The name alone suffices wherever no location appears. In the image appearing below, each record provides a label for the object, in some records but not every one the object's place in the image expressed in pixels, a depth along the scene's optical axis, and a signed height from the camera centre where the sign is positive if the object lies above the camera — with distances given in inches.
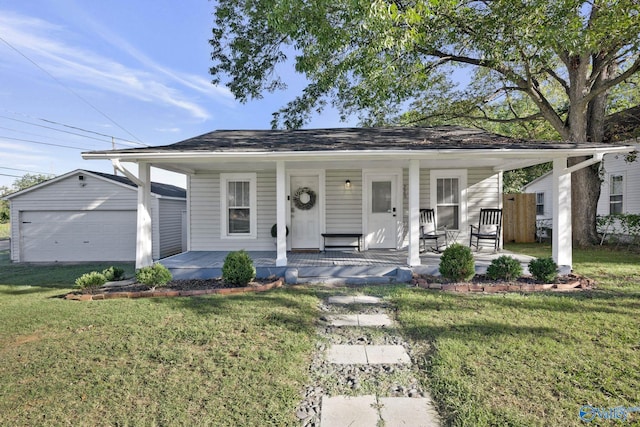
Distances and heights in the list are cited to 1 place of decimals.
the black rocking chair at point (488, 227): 306.2 -12.8
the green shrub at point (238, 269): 212.7 -36.3
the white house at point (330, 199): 326.0 +16.9
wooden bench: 310.8 -20.5
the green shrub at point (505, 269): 216.8 -37.5
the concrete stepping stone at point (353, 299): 189.4 -51.6
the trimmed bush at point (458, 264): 213.2 -33.7
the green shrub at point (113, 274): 231.2 -42.8
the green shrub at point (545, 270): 211.2 -37.3
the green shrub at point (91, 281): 209.2 -43.3
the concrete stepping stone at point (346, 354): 118.0 -54.1
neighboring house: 432.5 +38.8
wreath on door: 331.0 +18.4
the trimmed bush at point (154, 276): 208.4 -39.4
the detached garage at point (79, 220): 413.4 -4.5
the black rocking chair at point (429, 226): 321.6 -11.3
